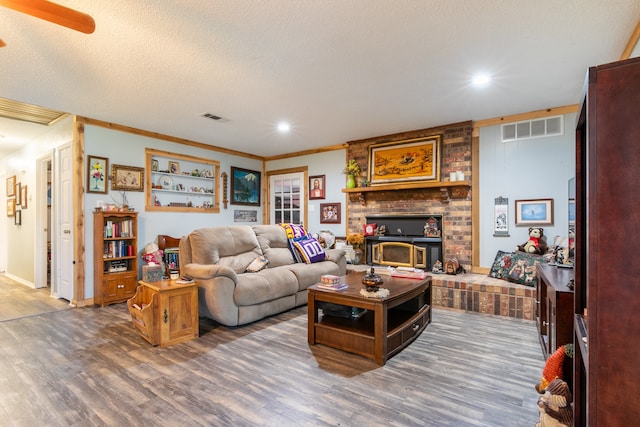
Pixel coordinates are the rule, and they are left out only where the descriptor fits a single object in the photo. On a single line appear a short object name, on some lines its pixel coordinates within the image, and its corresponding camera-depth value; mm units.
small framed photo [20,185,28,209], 5566
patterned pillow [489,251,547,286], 3693
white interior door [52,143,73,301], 4289
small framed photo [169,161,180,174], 5358
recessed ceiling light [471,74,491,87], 3084
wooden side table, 2752
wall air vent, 4016
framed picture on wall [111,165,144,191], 4578
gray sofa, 3119
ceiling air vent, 4223
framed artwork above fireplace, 4786
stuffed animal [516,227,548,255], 3916
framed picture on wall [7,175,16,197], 6082
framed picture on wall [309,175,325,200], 6188
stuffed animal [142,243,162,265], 4598
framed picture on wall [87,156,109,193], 4305
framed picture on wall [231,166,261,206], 6379
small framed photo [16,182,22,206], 5781
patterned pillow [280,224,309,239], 4586
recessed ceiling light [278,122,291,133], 4660
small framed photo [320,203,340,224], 5985
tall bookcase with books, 4171
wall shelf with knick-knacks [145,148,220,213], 5090
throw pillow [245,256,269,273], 3764
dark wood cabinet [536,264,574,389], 1970
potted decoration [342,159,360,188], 5516
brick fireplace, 4547
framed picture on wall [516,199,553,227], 4055
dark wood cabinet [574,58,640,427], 835
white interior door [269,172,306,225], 6555
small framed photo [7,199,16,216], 6039
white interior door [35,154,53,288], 5141
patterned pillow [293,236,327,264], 4351
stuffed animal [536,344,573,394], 1611
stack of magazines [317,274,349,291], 2836
